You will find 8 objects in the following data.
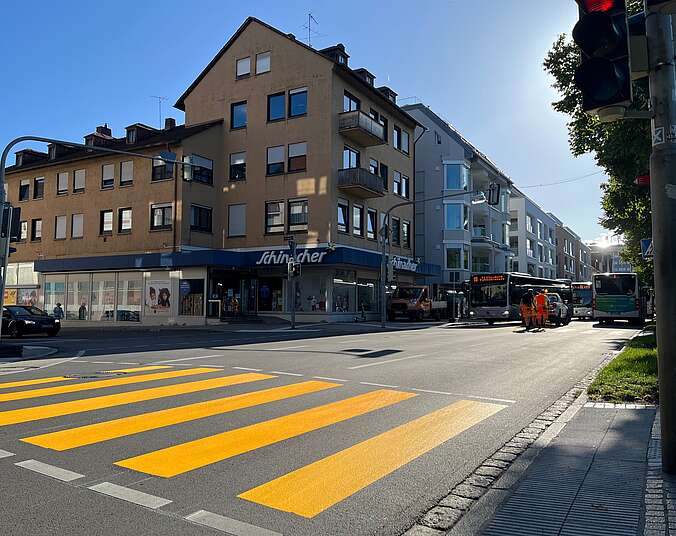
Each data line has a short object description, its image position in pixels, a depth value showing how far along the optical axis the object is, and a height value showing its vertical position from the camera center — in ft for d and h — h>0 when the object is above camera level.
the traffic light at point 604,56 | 14.01 +5.91
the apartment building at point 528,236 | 257.75 +28.18
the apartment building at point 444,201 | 166.61 +27.69
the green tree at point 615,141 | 56.59 +16.21
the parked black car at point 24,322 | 79.41 -3.53
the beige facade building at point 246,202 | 113.91 +20.01
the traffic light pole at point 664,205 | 14.03 +2.25
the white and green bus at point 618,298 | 118.62 -0.50
